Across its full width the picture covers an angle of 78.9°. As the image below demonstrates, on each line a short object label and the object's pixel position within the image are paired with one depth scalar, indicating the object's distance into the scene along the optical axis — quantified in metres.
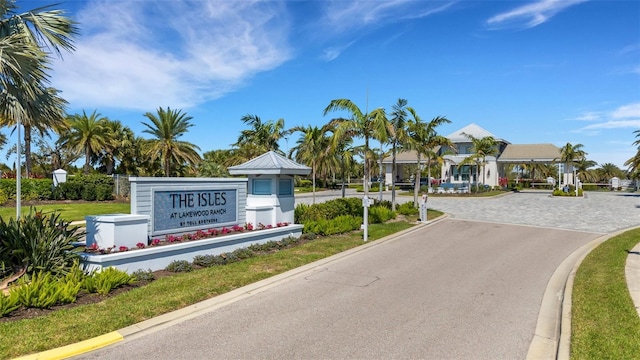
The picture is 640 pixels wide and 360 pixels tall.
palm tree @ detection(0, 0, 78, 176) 6.98
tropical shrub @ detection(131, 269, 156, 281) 8.03
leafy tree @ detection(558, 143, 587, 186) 45.59
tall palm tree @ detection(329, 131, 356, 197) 20.48
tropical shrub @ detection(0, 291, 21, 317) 5.85
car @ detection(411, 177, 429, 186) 55.03
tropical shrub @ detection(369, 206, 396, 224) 18.03
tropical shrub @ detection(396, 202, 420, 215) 20.99
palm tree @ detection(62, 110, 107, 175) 33.66
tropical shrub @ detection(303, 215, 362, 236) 14.23
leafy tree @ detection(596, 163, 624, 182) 71.19
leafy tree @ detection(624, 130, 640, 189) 38.19
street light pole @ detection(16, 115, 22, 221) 9.05
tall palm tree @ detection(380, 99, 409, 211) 20.38
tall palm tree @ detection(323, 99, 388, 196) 16.08
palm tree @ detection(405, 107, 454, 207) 22.84
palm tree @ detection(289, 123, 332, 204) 23.11
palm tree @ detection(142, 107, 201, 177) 31.22
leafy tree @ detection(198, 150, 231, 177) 32.20
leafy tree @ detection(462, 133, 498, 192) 42.33
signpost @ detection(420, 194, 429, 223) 18.64
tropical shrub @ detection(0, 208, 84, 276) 7.52
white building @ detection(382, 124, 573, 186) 48.59
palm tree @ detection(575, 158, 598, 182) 66.56
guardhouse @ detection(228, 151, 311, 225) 13.09
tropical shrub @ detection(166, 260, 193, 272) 8.98
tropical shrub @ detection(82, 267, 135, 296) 7.06
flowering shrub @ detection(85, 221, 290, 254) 8.65
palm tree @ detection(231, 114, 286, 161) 25.78
